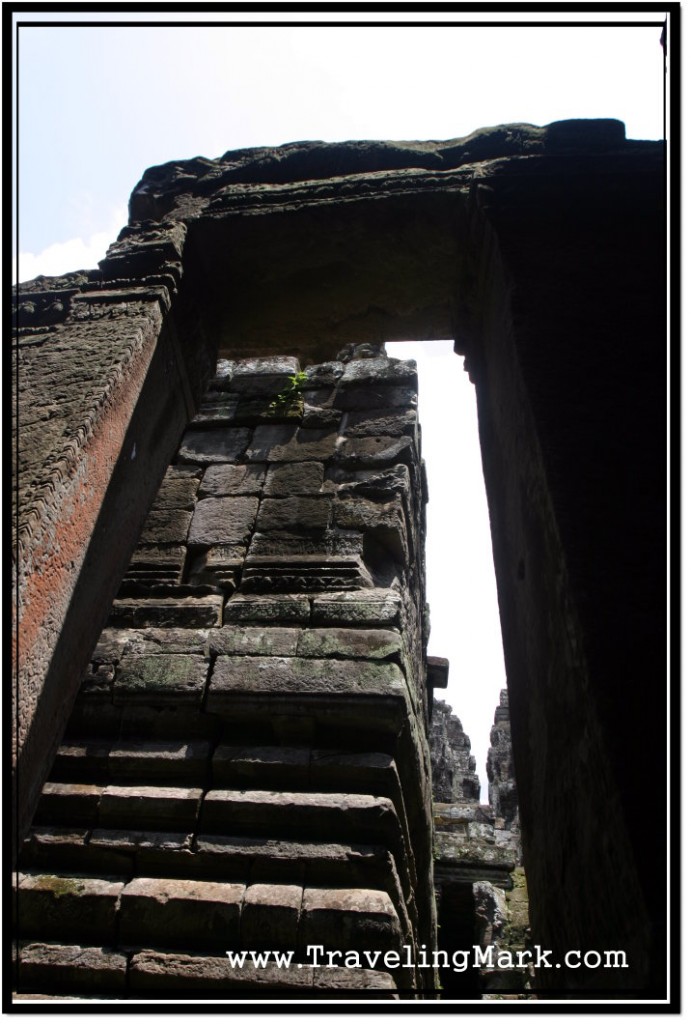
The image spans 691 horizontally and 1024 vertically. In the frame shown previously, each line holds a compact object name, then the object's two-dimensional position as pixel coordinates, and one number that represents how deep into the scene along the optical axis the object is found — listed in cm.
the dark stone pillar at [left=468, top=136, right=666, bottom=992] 121
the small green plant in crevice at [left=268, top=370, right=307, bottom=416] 541
